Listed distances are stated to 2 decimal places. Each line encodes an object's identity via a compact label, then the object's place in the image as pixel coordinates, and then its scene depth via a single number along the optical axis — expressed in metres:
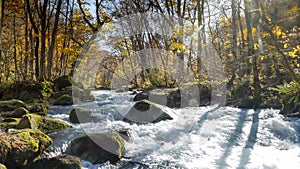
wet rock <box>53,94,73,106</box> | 11.50
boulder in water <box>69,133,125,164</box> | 4.41
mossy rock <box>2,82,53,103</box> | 11.55
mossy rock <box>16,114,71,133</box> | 5.68
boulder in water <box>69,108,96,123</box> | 7.42
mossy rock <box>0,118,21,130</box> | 5.68
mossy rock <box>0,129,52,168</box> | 3.71
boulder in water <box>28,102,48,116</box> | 8.47
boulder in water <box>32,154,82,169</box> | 3.81
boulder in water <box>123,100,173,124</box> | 7.54
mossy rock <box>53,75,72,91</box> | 14.49
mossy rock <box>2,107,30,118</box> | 7.12
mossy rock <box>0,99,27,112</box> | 8.27
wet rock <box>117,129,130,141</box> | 5.56
